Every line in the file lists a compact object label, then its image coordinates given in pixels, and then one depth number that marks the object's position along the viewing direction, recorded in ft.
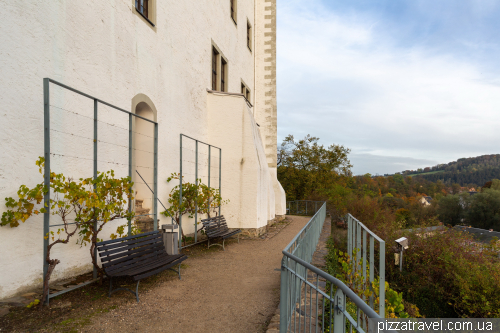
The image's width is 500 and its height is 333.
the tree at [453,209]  179.73
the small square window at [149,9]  25.09
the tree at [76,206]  13.37
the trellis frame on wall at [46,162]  13.88
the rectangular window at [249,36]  55.16
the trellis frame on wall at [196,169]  27.05
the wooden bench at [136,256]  14.82
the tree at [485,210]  160.59
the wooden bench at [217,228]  28.06
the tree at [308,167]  106.93
